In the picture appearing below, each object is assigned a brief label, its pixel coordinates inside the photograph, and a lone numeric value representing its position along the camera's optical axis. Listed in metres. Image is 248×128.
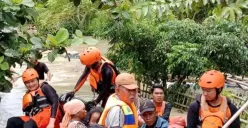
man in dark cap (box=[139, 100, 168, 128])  4.69
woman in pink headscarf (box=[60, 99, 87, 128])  4.70
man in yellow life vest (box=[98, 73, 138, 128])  3.90
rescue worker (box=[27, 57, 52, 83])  8.45
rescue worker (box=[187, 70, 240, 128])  3.98
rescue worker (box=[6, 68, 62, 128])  5.37
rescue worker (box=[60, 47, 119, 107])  5.70
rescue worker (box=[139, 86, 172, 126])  5.64
